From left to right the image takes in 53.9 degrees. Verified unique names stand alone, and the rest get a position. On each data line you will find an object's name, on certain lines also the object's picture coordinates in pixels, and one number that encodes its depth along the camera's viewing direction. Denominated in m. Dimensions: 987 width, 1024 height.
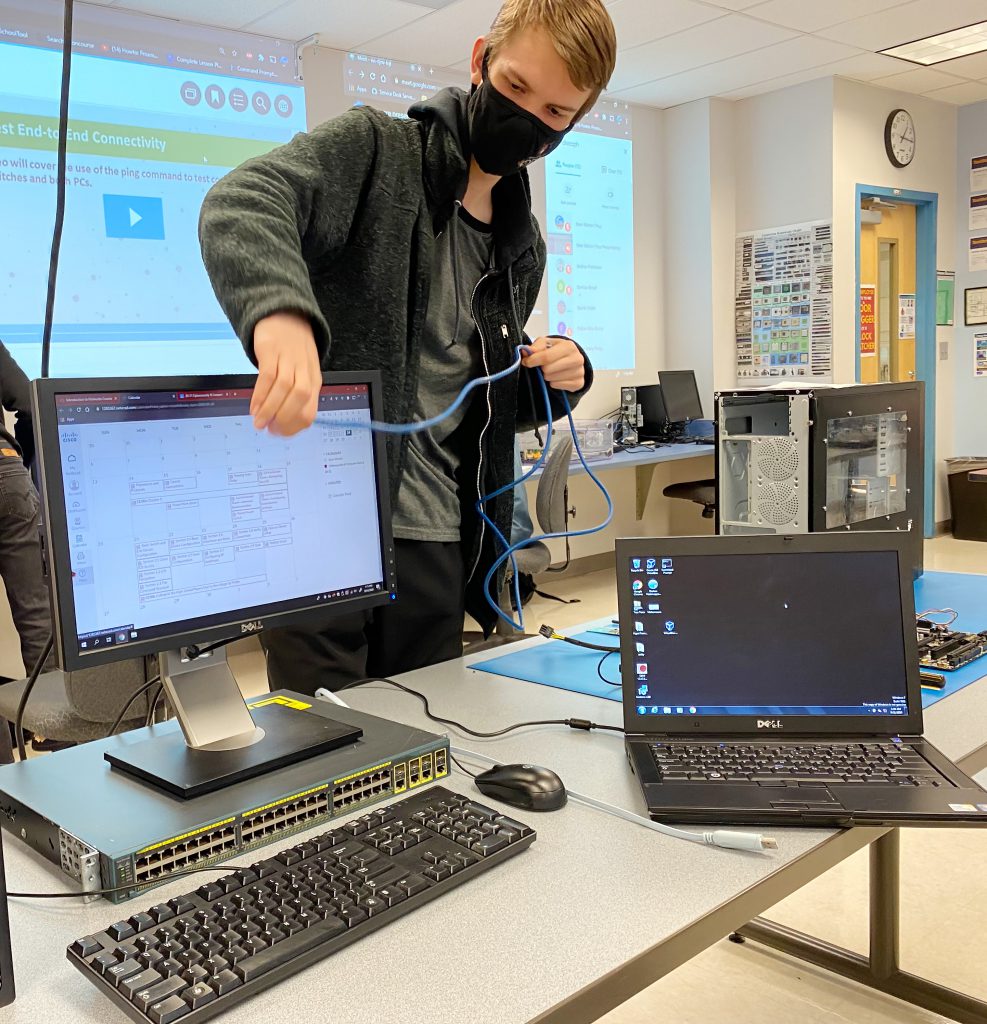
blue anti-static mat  1.37
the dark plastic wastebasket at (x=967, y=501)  6.03
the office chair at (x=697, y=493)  4.97
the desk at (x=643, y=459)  4.46
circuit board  1.42
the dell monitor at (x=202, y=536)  0.91
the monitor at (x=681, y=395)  5.41
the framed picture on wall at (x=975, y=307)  6.03
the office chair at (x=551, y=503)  3.51
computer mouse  0.97
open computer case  1.90
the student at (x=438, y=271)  1.25
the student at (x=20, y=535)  2.75
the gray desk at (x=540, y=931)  0.67
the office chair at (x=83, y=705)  1.70
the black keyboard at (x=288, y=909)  0.67
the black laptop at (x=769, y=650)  1.09
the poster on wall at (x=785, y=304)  5.35
